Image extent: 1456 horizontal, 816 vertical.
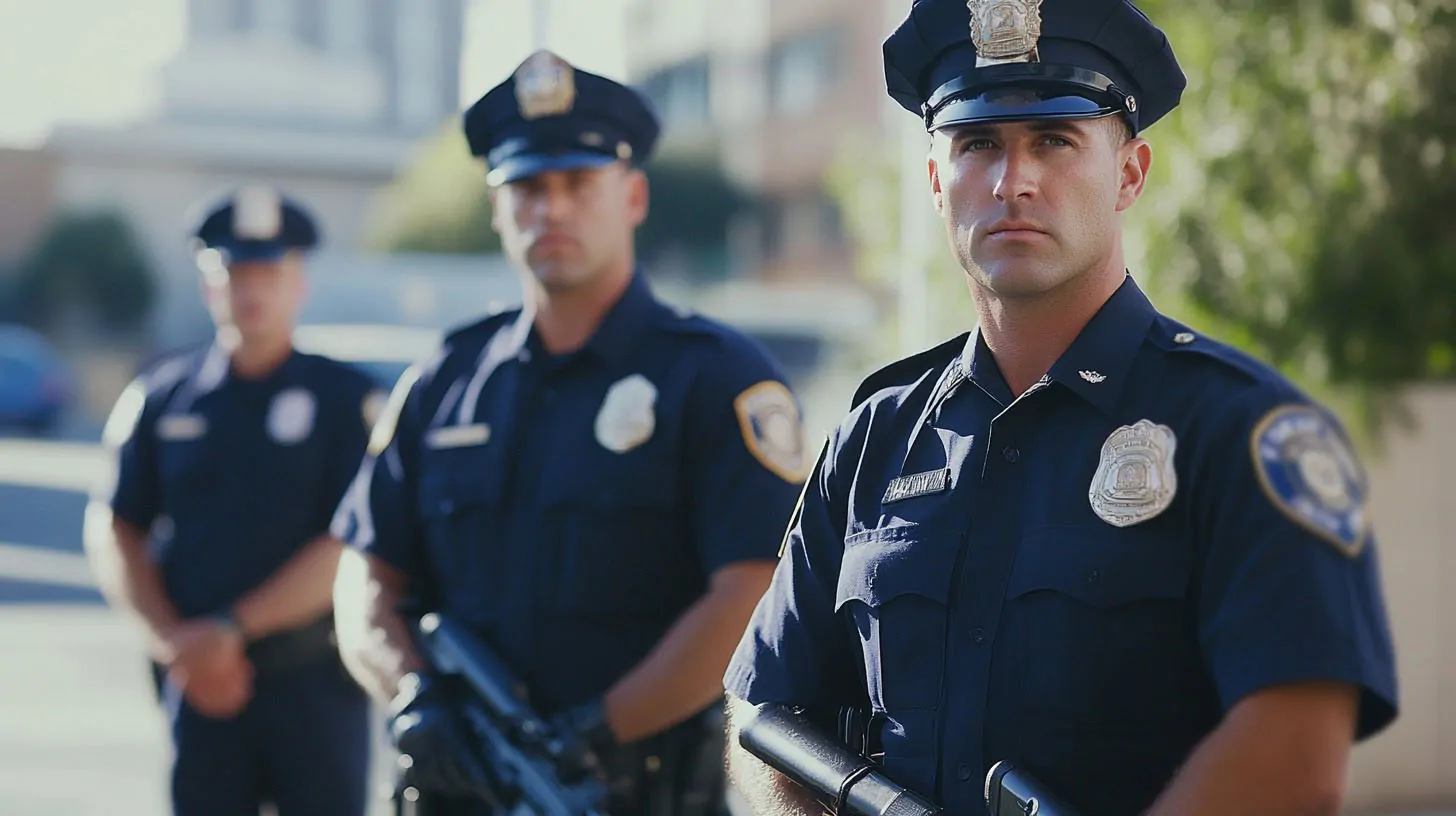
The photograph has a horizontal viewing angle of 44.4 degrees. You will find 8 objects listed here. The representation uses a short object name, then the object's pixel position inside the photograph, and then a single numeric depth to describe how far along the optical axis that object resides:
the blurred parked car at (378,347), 13.13
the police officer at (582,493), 3.14
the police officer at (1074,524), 1.81
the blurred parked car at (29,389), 24.20
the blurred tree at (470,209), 38.62
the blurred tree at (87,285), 36.03
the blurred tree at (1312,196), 5.42
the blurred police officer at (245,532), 4.38
